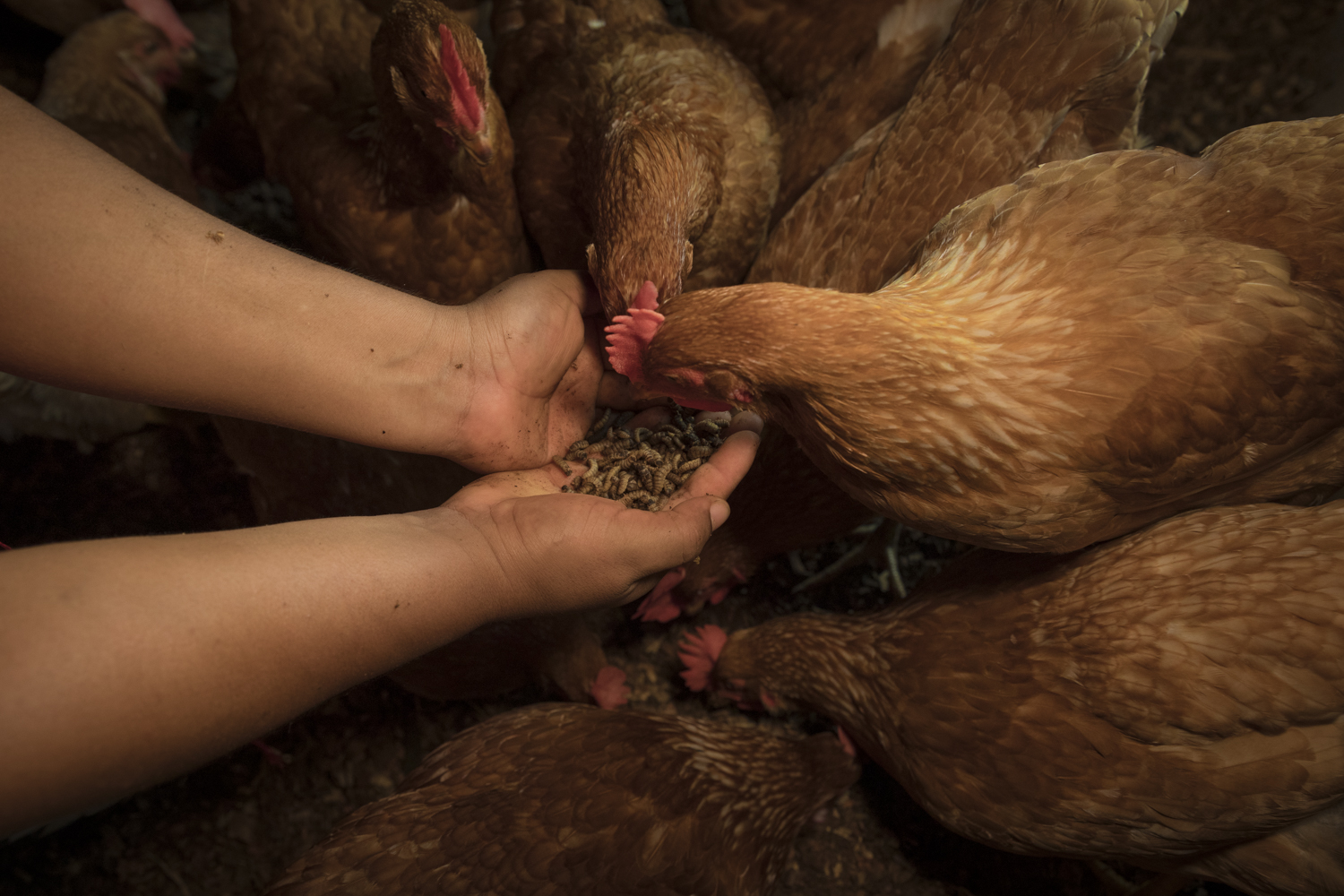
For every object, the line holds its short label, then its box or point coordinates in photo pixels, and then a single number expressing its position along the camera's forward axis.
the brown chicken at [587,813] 0.45
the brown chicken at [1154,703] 0.41
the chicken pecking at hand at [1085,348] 0.41
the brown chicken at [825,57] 0.55
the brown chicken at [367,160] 0.54
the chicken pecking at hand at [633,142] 0.49
